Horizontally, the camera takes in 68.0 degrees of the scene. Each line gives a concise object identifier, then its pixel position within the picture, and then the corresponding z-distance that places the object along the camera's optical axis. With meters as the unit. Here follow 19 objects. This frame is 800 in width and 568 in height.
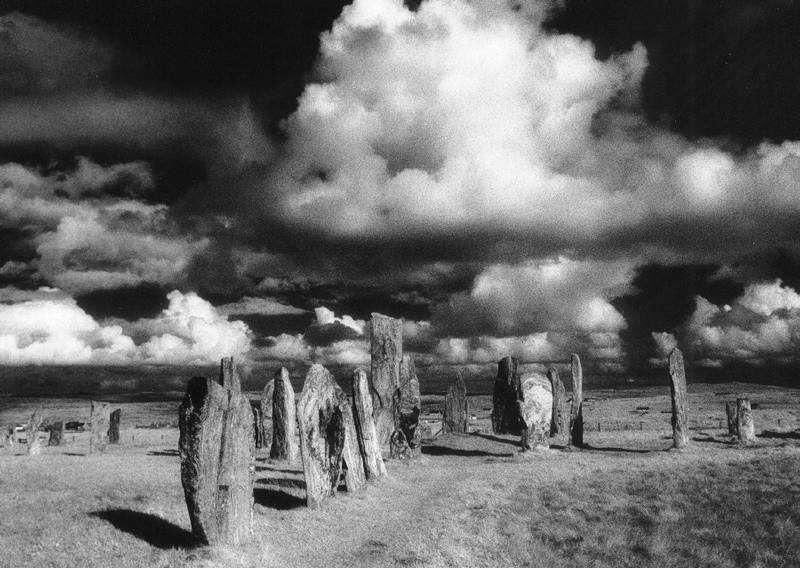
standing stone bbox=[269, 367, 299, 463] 24.38
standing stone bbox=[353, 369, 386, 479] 18.14
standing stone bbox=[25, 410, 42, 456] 30.62
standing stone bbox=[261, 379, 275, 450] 29.05
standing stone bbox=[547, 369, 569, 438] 30.62
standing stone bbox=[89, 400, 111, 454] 29.94
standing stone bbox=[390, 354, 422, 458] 23.02
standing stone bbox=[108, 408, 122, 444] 36.44
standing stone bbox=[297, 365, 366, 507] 14.84
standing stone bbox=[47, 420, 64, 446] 36.47
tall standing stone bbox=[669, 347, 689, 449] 25.67
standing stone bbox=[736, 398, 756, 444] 27.02
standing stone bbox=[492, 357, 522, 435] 34.44
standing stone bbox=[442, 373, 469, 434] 33.41
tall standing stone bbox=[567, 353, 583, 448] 27.81
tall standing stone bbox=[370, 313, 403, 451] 23.31
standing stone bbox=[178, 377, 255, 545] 10.96
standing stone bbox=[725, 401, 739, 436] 29.86
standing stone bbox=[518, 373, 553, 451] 26.14
